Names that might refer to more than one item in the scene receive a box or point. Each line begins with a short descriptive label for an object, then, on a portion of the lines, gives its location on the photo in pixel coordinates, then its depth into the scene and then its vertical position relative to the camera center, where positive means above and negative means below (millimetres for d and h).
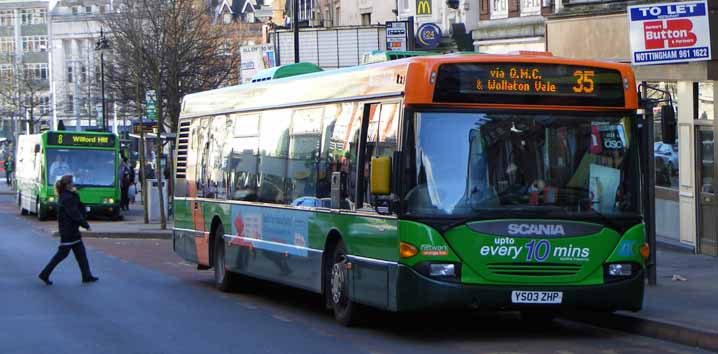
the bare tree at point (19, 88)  103600 +6526
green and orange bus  13031 -228
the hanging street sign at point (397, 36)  38062 +3492
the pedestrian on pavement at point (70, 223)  21391 -794
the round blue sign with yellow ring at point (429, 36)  40969 +3736
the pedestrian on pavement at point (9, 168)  83369 +251
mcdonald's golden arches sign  44984 +5035
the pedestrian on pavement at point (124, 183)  50219 -468
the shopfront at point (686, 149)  22328 +171
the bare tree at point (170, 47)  49562 +4399
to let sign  20234 +1894
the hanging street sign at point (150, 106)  45781 +2096
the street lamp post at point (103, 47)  50406 +4415
